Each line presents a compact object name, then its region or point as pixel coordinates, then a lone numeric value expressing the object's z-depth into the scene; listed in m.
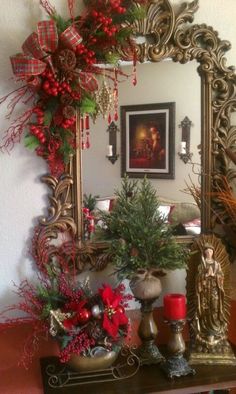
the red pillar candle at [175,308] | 1.12
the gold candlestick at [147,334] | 1.18
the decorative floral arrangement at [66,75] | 1.16
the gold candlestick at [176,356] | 1.11
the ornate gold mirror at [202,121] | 1.29
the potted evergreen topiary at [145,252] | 1.17
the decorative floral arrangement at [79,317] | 1.05
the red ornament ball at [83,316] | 1.06
